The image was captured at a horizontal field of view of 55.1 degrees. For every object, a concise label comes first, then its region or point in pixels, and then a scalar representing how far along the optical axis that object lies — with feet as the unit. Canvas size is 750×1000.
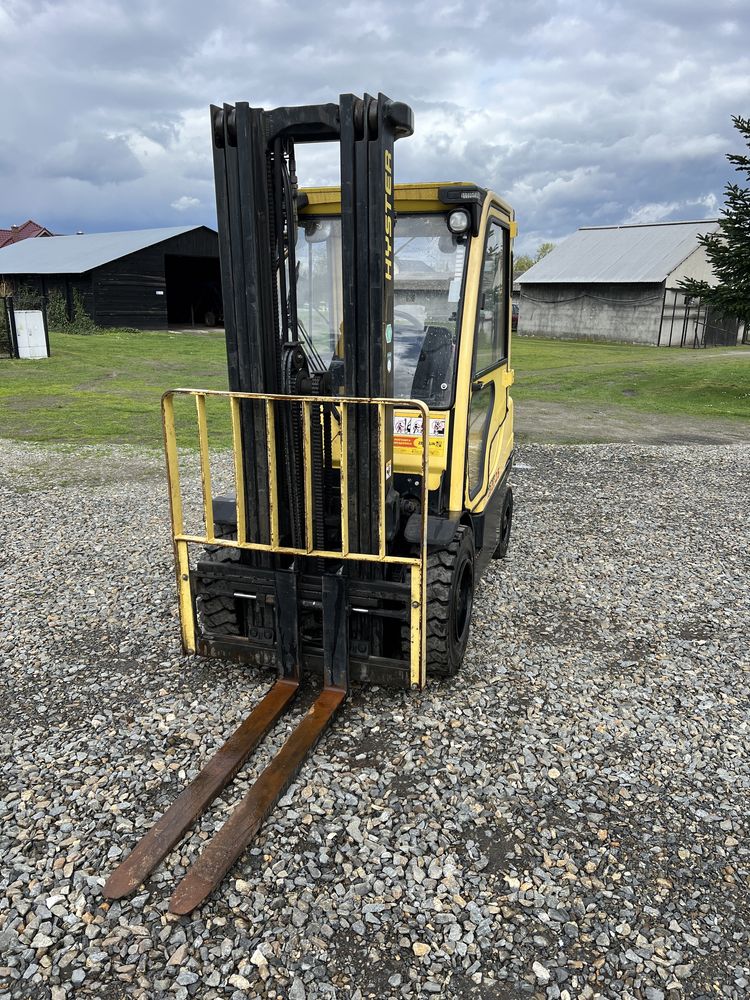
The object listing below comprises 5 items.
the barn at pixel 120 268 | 111.86
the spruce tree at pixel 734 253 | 59.52
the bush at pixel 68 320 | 111.55
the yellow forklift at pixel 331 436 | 13.17
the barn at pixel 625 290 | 121.49
